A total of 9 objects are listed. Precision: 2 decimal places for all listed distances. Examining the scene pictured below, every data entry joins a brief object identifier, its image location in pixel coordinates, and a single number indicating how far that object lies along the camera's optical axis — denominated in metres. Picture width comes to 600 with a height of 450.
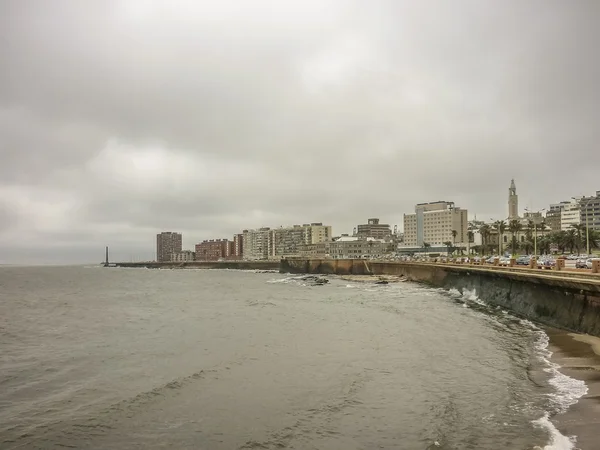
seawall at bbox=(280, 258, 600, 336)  26.11
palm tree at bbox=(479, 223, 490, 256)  163.12
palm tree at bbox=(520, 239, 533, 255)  142.19
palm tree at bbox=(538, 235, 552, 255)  137.75
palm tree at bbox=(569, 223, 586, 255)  117.85
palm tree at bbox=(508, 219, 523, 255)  132.51
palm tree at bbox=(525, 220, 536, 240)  153.05
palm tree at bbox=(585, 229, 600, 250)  120.97
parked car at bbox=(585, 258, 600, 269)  46.82
